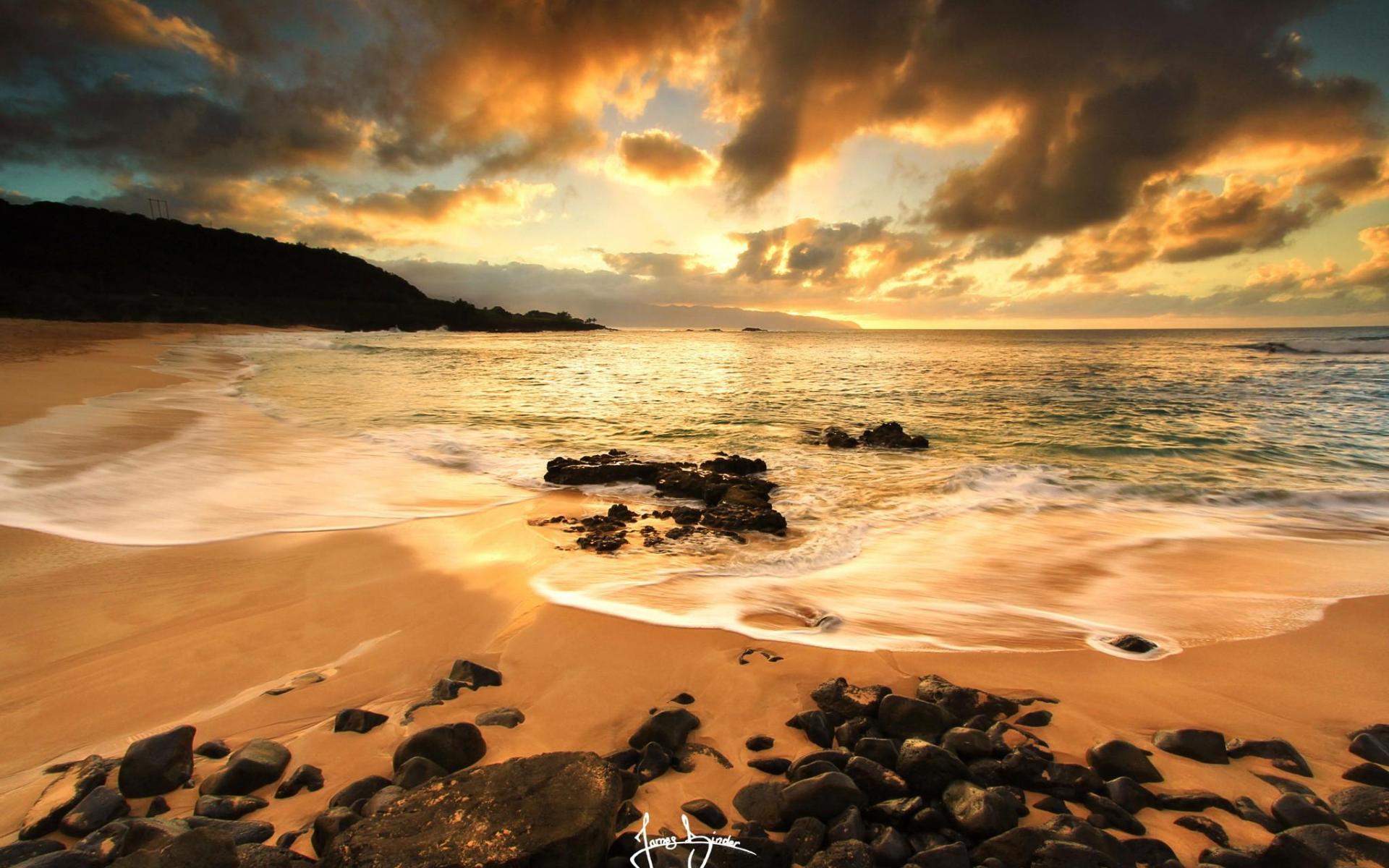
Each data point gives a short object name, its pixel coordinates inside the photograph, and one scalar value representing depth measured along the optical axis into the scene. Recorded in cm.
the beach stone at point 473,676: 337
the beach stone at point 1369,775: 265
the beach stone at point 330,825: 218
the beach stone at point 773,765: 269
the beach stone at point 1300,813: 237
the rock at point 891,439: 1269
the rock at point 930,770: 247
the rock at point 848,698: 307
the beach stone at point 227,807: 236
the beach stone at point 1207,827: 231
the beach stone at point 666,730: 284
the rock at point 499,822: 192
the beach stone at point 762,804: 237
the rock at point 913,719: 285
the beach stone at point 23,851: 204
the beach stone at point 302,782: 251
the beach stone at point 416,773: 246
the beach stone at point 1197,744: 279
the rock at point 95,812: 225
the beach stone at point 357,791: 241
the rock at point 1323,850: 212
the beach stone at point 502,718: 302
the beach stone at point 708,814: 235
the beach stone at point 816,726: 290
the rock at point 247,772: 250
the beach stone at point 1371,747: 281
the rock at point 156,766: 246
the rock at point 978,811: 224
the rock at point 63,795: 225
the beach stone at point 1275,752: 273
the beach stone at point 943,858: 208
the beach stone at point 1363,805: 238
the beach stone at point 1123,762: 263
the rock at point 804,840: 219
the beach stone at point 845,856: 209
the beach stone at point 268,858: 197
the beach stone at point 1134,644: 405
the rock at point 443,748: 265
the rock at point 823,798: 235
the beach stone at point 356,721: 294
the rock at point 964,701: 314
